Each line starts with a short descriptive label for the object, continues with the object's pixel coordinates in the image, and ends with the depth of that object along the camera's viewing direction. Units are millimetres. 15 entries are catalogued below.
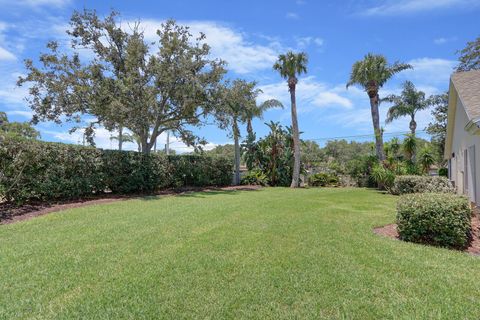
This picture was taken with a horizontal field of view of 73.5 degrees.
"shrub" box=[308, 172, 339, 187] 24391
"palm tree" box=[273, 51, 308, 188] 22906
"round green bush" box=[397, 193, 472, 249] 5852
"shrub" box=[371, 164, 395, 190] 17938
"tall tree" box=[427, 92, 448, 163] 23891
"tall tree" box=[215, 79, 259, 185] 18125
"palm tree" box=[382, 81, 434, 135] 29406
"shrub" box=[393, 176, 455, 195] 13387
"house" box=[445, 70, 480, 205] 9071
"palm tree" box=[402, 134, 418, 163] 21562
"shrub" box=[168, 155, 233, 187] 18328
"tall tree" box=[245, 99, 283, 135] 24916
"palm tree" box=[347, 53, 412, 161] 21250
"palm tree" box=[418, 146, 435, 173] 20766
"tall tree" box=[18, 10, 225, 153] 15594
